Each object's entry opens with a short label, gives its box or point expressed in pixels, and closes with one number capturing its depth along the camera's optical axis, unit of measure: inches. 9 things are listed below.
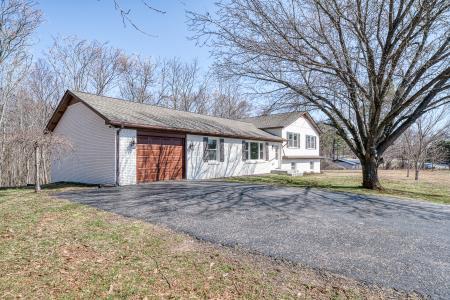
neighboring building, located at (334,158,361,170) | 1927.4
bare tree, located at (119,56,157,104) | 1343.5
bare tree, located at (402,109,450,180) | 1093.1
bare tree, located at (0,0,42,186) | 640.4
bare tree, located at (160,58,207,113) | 1453.0
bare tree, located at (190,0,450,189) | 427.5
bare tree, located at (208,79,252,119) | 1587.1
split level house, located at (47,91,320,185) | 541.6
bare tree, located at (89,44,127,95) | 1179.7
